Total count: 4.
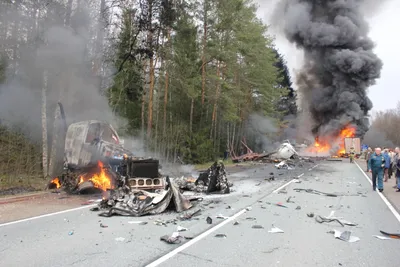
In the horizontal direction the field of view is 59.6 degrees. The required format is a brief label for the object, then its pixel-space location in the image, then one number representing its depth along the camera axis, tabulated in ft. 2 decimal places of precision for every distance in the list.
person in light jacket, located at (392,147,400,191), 42.11
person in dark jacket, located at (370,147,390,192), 38.98
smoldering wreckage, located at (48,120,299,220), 26.81
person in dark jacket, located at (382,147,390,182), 50.65
